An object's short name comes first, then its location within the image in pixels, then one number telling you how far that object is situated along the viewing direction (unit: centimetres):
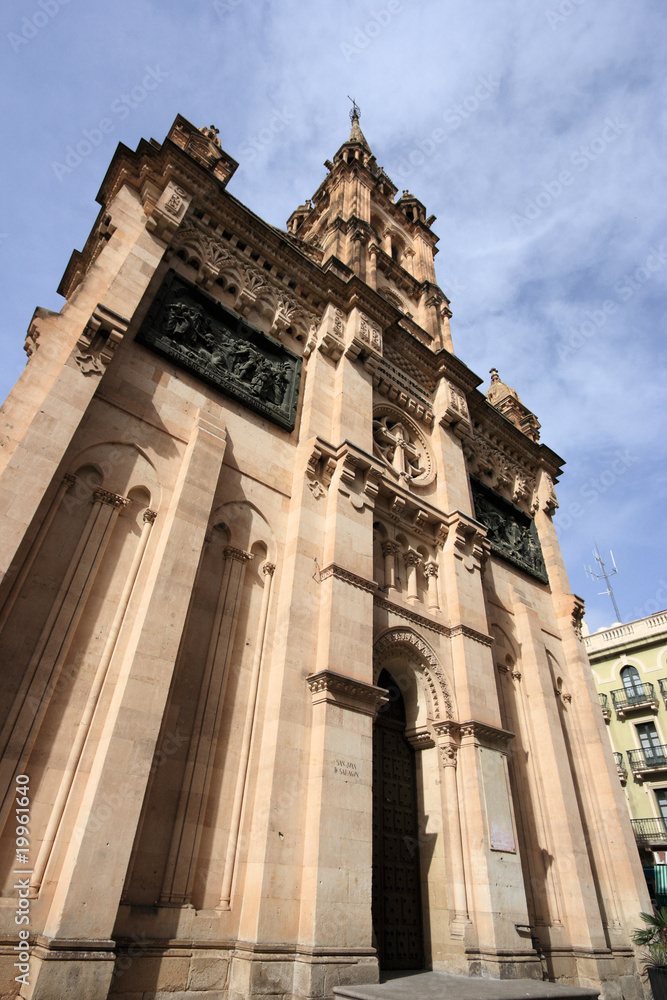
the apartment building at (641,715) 2778
